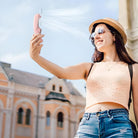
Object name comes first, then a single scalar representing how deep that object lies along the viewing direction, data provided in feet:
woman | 3.25
